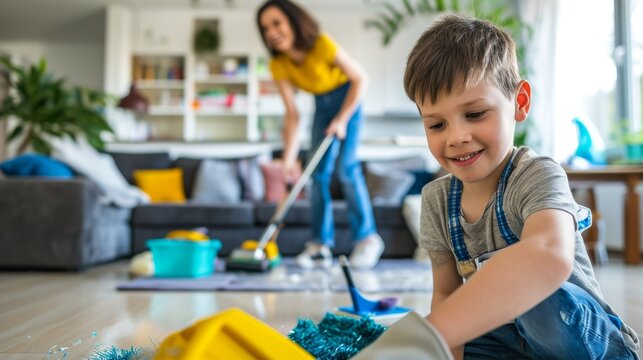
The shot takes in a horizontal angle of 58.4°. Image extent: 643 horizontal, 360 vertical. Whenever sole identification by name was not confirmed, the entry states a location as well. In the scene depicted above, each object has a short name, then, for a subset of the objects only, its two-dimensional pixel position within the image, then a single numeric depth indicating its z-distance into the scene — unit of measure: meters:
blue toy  3.61
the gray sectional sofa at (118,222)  2.81
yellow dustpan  0.62
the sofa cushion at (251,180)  4.18
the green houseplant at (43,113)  4.22
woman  2.57
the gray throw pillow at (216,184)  4.10
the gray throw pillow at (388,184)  3.85
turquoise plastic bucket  2.43
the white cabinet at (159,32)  6.43
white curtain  4.59
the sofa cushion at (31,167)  3.03
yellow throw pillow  4.13
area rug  2.11
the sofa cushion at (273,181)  4.14
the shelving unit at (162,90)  6.59
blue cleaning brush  1.38
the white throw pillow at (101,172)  3.33
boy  0.68
